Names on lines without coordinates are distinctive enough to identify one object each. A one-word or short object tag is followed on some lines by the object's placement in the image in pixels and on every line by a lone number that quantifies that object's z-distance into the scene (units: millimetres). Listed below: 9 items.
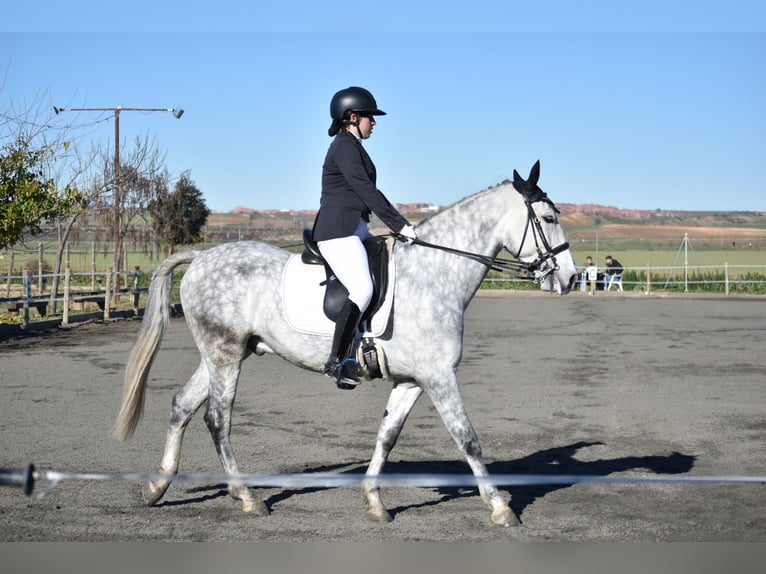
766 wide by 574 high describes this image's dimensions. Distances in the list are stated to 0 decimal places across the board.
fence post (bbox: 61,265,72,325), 21703
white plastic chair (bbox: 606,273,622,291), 37688
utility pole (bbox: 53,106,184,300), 30984
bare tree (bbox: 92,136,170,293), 31359
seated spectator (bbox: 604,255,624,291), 38156
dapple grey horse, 6141
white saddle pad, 6207
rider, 6109
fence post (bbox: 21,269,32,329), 20047
